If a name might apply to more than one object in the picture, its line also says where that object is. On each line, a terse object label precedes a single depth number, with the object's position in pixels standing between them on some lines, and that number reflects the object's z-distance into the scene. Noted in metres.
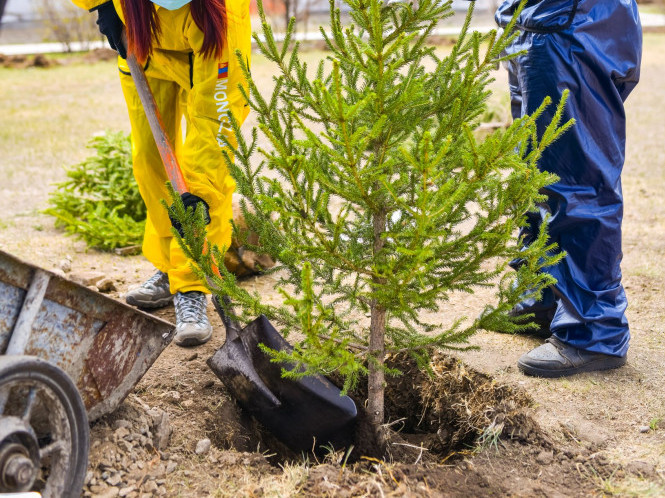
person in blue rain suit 2.98
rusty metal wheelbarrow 1.92
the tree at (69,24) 14.08
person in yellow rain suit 3.00
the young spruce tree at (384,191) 2.14
